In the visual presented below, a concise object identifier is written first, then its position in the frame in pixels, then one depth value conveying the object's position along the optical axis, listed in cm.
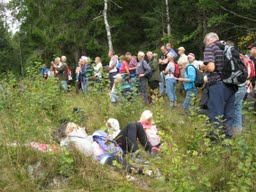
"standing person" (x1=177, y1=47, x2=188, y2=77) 1190
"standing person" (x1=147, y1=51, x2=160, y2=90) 1262
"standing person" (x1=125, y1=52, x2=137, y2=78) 1352
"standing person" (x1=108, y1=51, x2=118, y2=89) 1372
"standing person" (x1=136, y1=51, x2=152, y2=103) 1253
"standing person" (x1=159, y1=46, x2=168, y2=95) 1389
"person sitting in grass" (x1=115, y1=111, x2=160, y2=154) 763
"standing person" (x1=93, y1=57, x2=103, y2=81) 1062
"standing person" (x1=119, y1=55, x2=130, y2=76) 1328
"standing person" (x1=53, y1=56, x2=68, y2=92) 1494
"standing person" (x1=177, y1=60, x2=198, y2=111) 1103
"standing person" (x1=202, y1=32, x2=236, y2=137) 684
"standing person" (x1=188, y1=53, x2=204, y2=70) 1176
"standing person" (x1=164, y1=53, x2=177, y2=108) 1216
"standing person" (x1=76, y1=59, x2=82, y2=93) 1470
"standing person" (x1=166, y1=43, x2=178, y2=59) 1368
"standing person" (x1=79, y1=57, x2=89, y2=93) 1395
